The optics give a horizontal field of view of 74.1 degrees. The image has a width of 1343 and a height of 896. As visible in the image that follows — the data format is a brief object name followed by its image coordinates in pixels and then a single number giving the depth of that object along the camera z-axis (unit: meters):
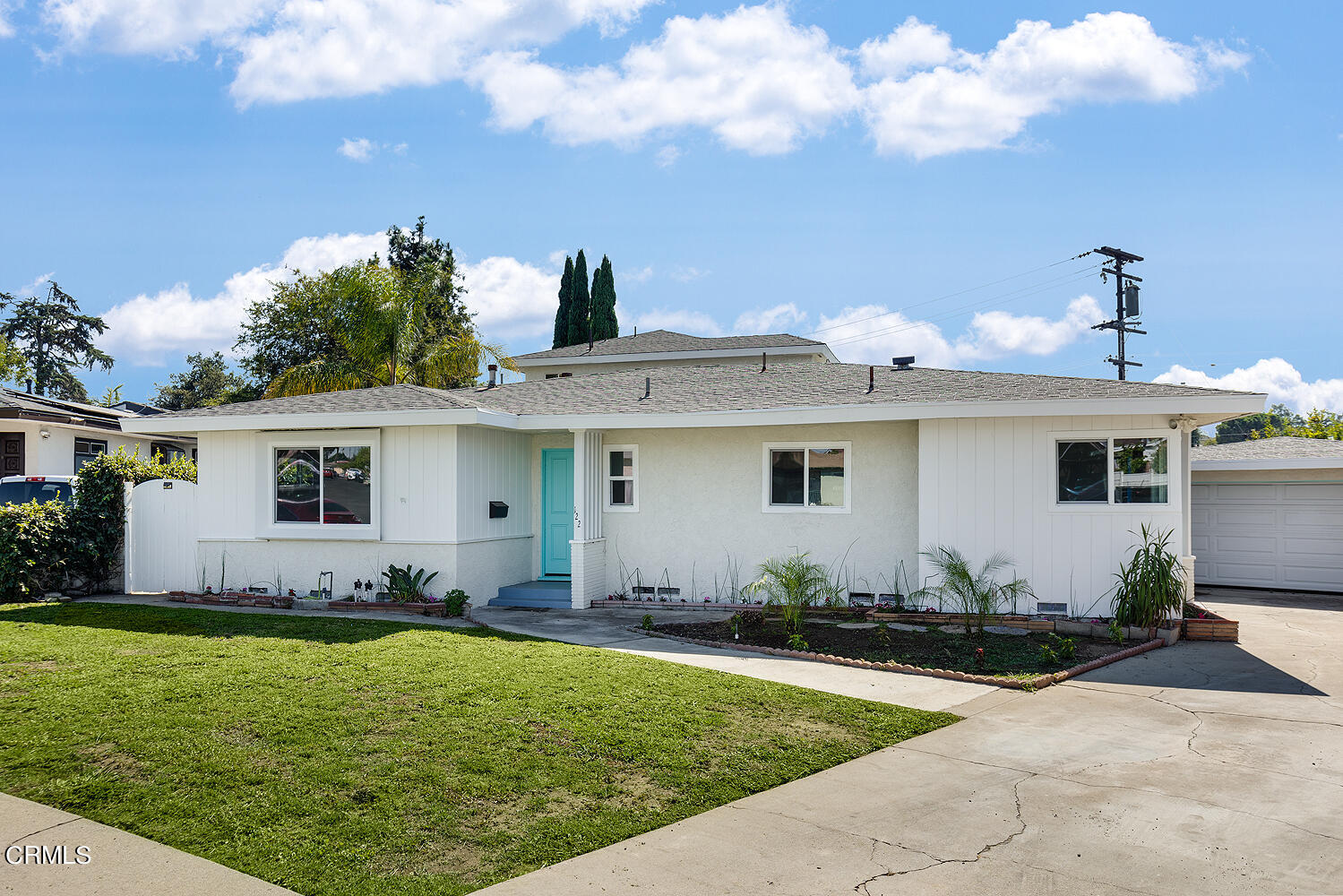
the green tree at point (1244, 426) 54.16
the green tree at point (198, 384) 51.12
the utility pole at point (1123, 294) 30.64
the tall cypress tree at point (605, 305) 39.44
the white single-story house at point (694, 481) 11.77
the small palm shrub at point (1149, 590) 10.64
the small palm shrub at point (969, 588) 11.69
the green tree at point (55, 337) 49.72
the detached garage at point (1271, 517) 16.09
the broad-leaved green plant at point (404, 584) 12.98
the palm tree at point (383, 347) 26.17
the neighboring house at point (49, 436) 21.52
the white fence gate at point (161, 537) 14.69
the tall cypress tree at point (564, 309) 41.38
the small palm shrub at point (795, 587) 10.95
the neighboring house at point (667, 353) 25.09
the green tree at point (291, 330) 37.22
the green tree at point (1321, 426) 26.77
